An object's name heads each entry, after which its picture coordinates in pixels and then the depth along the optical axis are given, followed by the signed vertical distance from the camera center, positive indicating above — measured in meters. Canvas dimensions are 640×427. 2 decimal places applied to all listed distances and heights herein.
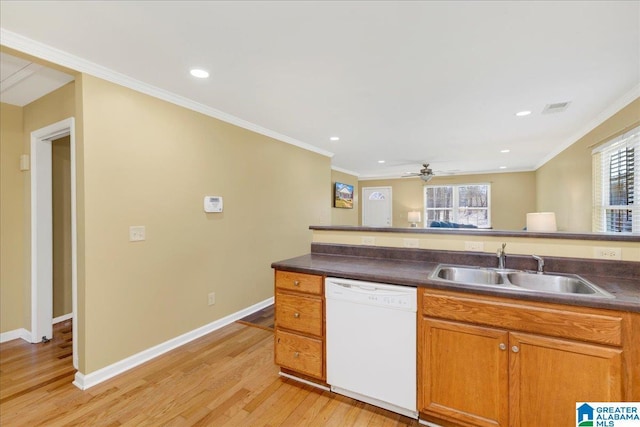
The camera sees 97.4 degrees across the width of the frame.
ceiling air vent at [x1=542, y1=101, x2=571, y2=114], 2.86 +1.07
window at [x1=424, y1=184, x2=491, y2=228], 7.75 +0.18
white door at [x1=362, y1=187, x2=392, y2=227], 8.70 +0.15
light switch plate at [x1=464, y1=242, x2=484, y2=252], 2.13 -0.28
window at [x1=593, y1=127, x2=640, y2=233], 2.63 +0.26
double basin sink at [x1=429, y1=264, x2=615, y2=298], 1.75 -0.46
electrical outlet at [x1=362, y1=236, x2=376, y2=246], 2.53 -0.27
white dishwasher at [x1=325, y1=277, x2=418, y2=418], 1.74 -0.87
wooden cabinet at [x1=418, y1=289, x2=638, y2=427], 1.33 -0.78
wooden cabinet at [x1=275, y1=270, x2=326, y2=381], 2.05 -0.85
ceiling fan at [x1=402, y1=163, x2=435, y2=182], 6.31 +0.84
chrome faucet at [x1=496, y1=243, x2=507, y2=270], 1.97 -0.34
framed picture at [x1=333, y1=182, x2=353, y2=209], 6.87 +0.38
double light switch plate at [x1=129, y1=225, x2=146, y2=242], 2.40 -0.18
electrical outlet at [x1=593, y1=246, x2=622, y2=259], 1.80 -0.28
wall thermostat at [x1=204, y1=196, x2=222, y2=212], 3.02 +0.08
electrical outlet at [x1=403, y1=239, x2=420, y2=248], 2.34 -0.27
